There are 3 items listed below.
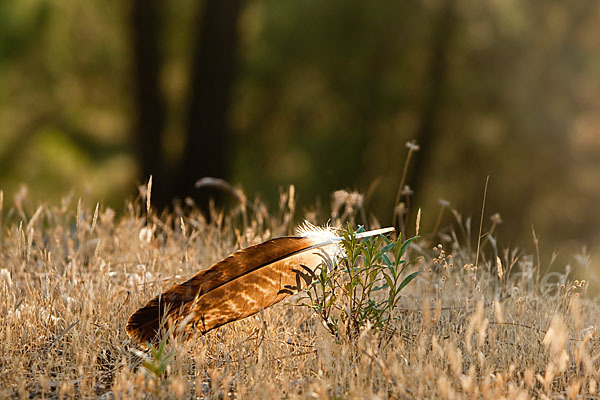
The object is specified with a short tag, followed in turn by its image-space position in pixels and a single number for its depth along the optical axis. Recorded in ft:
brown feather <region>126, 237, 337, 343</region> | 17.21
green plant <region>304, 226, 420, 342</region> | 16.76
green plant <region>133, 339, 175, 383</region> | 14.34
